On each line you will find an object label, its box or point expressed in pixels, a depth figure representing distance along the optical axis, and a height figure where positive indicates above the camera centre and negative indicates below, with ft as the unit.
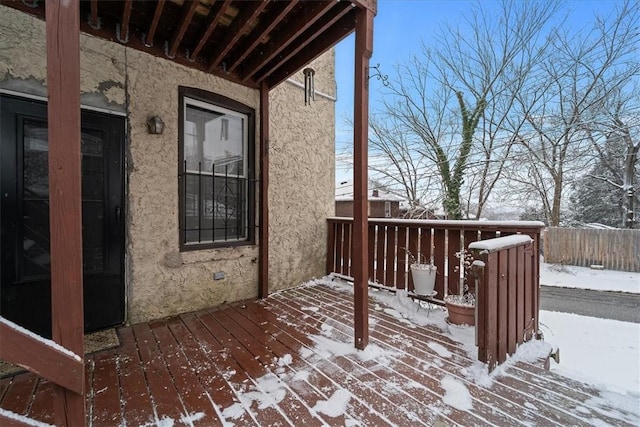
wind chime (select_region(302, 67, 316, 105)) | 10.43 +4.83
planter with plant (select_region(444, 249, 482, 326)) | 8.27 -2.82
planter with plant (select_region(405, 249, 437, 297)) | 9.97 -2.45
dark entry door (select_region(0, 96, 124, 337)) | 6.40 -0.24
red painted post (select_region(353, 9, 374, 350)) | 6.98 +0.96
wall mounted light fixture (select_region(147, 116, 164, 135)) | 8.38 +2.42
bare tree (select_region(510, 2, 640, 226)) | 26.16 +11.46
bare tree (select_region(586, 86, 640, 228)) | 27.84 +6.51
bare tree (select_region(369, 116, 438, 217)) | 34.73 +5.51
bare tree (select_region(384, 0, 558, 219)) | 29.45 +14.41
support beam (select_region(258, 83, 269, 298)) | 10.85 +0.37
